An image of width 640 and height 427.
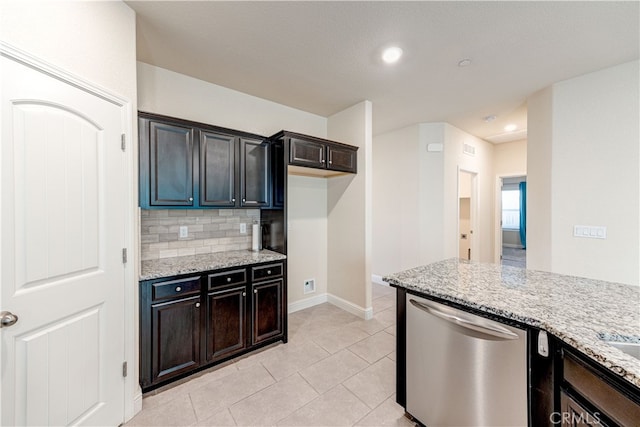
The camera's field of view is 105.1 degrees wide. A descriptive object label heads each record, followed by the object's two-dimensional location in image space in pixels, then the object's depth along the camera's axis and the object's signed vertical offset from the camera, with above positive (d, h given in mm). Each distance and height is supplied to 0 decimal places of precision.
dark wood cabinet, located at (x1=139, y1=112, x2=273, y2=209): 2051 +434
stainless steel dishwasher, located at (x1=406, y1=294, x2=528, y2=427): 1173 -851
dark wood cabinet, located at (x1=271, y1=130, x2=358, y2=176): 2716 +693
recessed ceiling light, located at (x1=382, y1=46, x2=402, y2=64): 2178 +1442
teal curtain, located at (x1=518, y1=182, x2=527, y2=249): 8969 +151
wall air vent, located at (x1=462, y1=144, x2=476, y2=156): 4602 +1183
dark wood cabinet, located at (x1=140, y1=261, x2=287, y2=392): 1883 -936
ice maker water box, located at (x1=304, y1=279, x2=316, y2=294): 3596 -1105
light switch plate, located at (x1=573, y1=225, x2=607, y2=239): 2553 -219
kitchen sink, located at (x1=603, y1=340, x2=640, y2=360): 932 -519
